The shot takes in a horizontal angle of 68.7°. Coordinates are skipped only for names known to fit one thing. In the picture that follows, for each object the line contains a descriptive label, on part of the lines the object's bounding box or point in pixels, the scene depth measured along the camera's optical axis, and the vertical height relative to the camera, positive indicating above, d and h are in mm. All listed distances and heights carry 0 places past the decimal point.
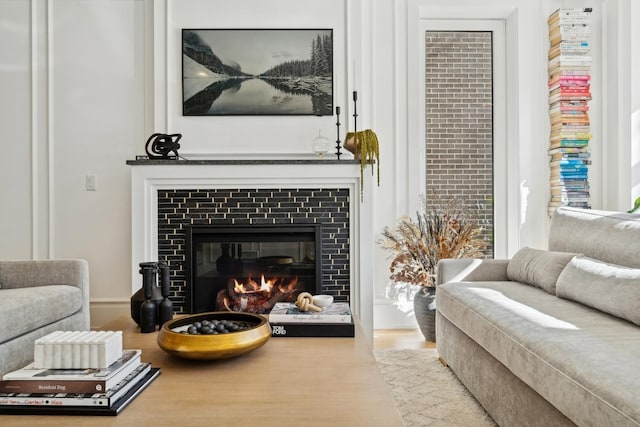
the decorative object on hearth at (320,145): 3354 +494
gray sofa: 1239 -405
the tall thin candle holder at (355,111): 3334 +744
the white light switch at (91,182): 3502 +247
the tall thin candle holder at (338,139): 3296 +539
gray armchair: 2068 -423
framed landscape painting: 3477 +1063
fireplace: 3184 -346
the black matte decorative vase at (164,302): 1859 -349
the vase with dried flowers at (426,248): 3178 -243
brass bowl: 1349 -378
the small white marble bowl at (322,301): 1940 -364
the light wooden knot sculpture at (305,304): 1867 -361
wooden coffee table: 1050 -456
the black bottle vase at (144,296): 1830 -320
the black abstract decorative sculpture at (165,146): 3152 +466
